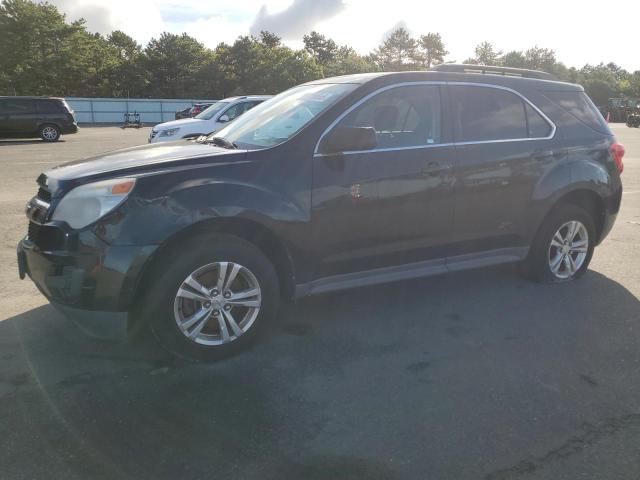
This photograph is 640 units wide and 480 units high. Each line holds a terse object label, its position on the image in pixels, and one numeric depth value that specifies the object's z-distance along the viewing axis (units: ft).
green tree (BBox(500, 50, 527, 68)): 334.85
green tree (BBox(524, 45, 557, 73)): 339.16
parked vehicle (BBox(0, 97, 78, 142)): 66.59
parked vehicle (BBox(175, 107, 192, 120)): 120.07
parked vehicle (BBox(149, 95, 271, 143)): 45.37
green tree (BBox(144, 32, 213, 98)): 197.47
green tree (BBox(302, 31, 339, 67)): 311.06
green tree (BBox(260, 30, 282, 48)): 271.49
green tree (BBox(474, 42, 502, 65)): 339.16
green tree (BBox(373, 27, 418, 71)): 340.20
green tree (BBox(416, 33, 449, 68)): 349.82
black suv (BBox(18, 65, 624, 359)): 10.68
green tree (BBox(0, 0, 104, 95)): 160.25
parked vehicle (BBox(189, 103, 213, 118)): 104.42
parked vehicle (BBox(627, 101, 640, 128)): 137.90
